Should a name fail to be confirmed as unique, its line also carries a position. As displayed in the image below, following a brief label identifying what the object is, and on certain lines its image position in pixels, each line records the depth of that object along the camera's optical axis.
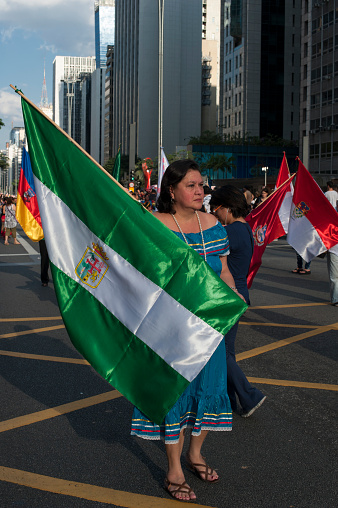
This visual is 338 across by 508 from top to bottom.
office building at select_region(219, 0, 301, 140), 106.19
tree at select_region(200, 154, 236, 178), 98.56
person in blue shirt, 5.53
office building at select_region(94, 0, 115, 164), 188.00
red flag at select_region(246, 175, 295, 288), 10.55
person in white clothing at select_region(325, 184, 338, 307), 10.47
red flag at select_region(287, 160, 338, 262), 10.75
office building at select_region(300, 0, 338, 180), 71.44
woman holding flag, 3.67
